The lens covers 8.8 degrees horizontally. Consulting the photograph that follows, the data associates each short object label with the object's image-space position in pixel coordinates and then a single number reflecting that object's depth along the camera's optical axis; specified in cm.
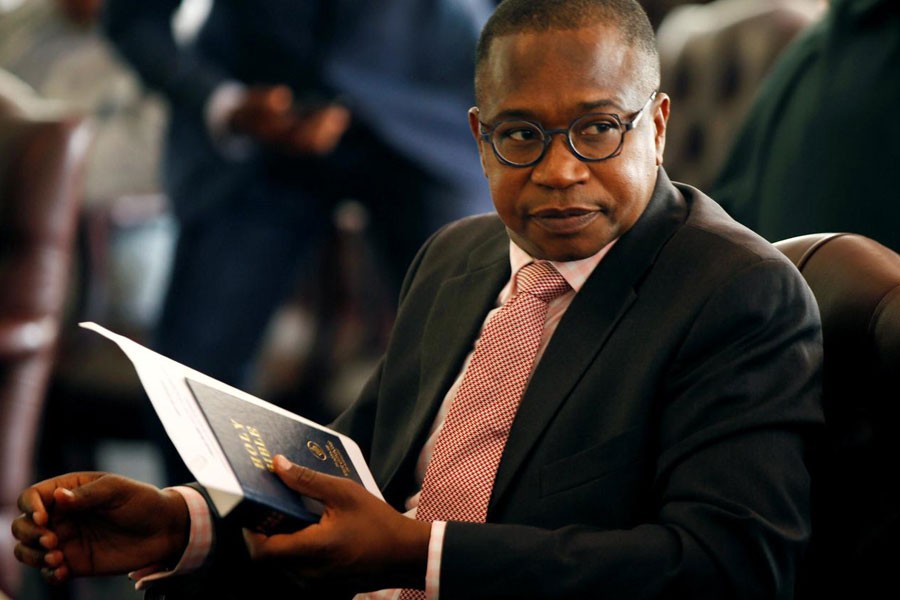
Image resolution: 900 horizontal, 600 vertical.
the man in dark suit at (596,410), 475
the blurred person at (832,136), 534
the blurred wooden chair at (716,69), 650
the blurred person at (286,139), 613
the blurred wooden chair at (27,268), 630
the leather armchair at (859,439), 480
